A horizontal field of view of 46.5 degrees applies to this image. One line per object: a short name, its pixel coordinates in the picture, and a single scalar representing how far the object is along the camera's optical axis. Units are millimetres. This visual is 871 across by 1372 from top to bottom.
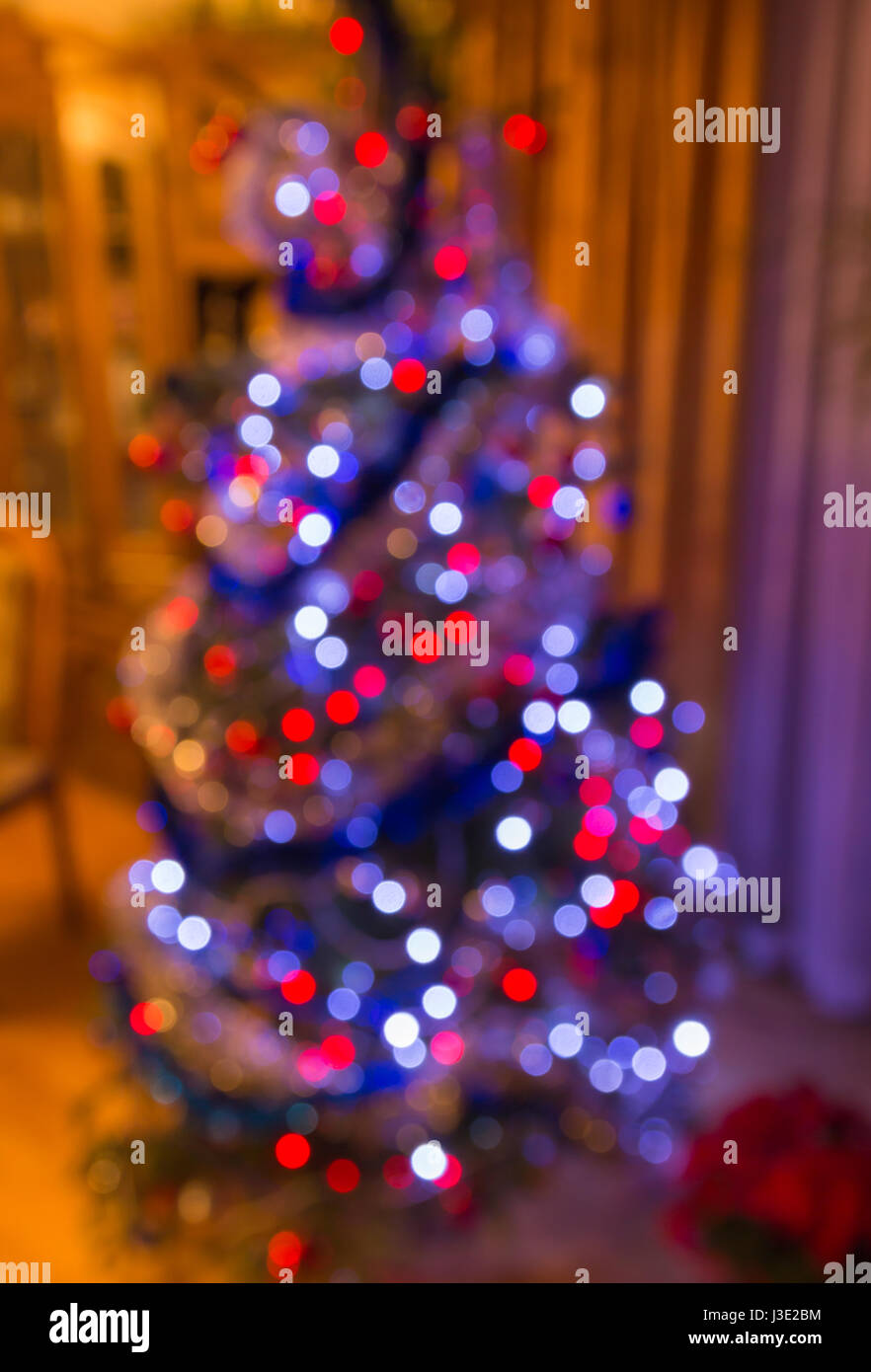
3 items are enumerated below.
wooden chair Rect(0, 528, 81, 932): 2357
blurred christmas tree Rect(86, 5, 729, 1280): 1550
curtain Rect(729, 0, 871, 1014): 1915
